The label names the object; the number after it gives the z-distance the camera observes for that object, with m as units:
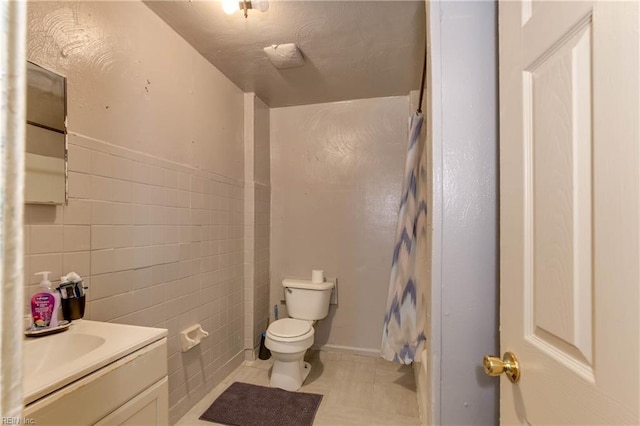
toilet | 2.07
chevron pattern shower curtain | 1.72
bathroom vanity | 0.70
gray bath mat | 1.75
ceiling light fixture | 1.39
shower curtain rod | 1.86
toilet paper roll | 2.62
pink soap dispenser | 1.01
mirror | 1.06
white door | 0.38
